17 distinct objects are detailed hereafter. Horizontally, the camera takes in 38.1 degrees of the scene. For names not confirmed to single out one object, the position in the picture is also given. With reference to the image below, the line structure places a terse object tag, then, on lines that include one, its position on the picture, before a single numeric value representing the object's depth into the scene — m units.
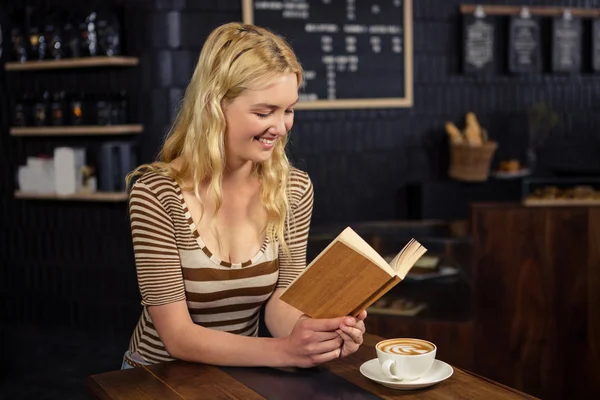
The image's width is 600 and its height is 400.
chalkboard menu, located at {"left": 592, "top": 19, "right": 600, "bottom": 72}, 6.51
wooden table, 1.69
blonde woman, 1.91
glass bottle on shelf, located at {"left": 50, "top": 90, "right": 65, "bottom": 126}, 5.40
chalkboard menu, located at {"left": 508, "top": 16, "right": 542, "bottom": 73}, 6.27
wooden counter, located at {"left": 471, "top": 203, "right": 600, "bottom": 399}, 3.74
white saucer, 1.69
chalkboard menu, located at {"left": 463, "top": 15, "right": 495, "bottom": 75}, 6.10
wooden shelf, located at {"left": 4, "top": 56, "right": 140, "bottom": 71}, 5.09
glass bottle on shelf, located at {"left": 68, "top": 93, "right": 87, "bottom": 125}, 5.32
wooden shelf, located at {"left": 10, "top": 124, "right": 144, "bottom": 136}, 5.15
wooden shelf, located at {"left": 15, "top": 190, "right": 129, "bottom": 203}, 5.16
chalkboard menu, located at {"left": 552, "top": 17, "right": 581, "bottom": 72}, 6.39
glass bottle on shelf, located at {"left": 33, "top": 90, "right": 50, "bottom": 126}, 5.47
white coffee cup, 1.70
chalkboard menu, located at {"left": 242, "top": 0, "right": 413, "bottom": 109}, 5.46
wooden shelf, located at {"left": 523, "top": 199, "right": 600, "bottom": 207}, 3.77
